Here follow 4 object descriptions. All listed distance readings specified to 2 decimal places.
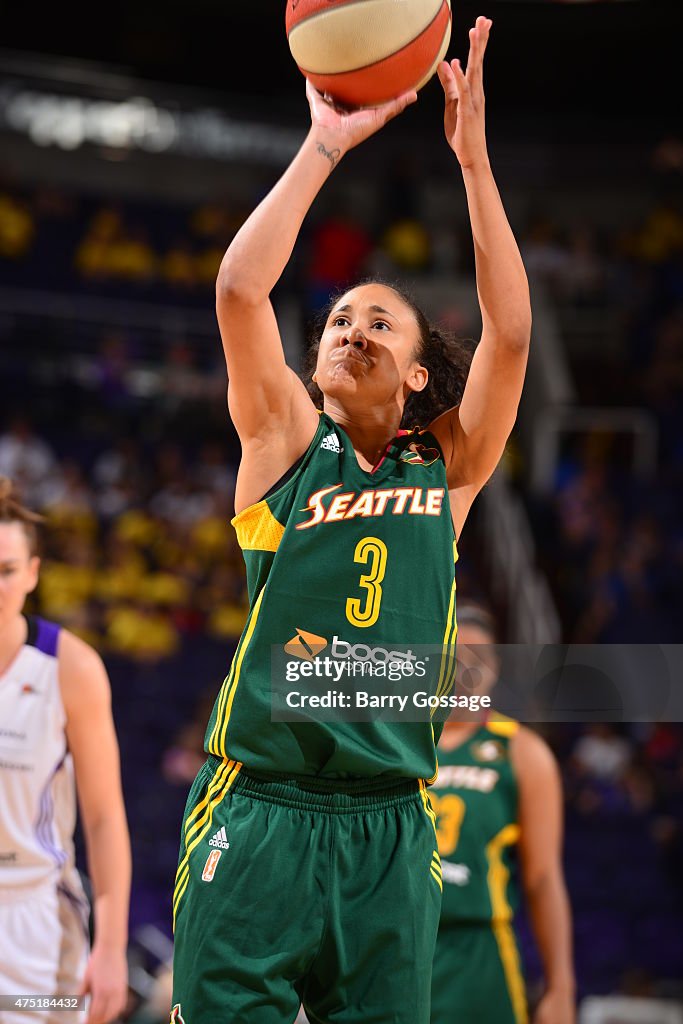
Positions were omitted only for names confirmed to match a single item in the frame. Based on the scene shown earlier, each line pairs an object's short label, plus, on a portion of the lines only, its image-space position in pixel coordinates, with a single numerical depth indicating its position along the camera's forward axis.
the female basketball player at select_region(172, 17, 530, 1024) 4.67
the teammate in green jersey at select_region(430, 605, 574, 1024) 7.96
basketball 5.21
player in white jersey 6.50
